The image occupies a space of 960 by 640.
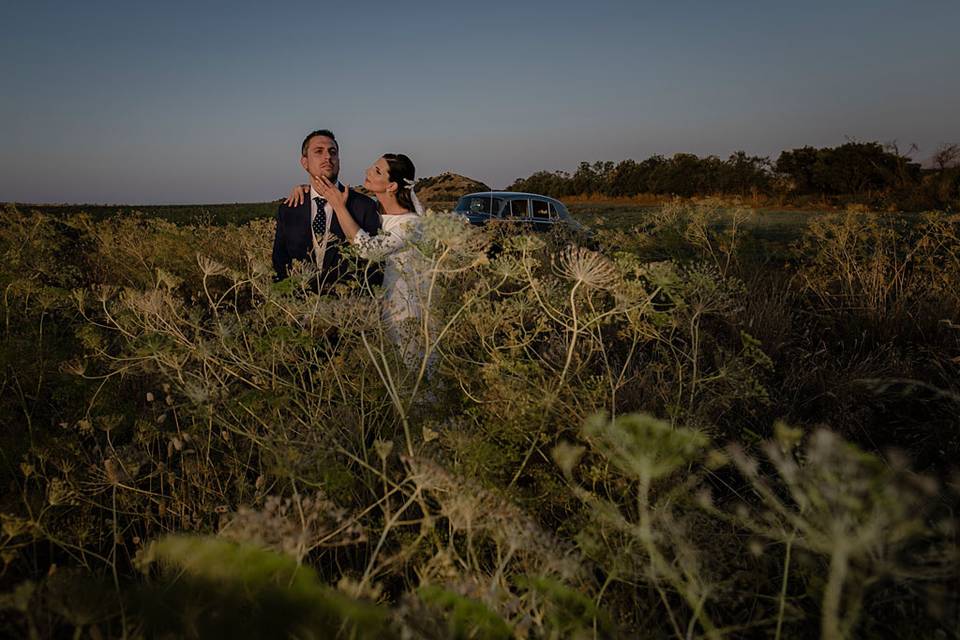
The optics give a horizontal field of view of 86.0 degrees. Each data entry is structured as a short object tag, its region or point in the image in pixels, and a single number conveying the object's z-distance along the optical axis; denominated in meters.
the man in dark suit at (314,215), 4.88
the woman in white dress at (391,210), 2.96
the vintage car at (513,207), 13.43
